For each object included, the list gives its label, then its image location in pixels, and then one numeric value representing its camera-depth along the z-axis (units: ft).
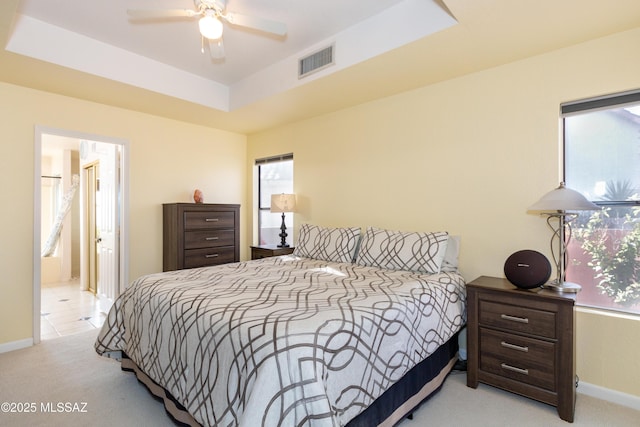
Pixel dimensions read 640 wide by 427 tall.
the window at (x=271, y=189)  14.52
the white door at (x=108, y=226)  12.48
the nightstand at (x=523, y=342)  6.37
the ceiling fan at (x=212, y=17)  6.40
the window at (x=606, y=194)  7.08
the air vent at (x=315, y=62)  8.93
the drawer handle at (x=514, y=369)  6.84
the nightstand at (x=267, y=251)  13.06
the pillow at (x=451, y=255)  8.66
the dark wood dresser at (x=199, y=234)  12.23
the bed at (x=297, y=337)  4.06
